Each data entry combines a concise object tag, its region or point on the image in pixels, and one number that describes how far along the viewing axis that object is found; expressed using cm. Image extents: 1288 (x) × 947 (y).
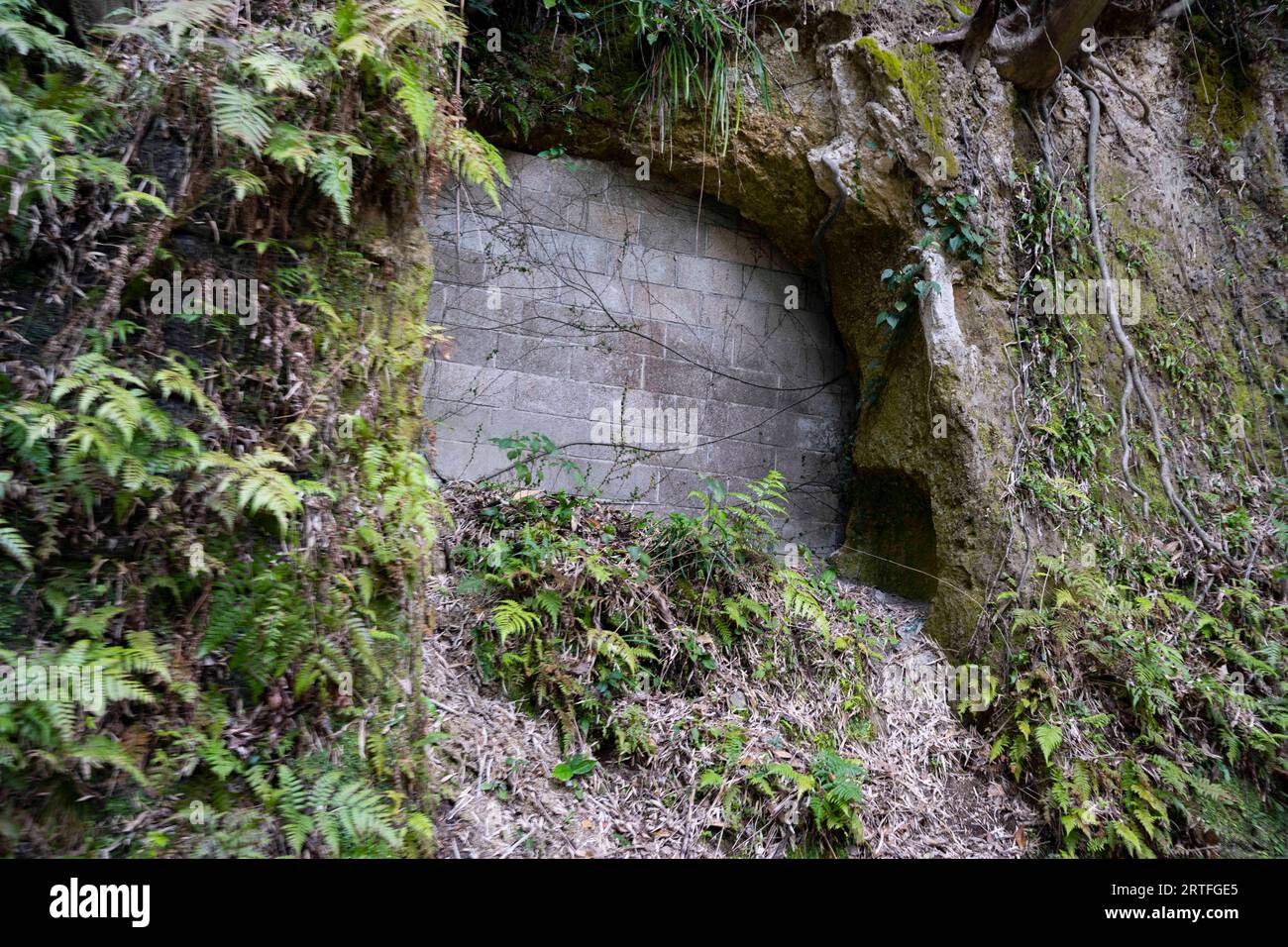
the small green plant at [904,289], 501
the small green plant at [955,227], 501
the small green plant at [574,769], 330
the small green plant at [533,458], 469
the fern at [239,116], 242
